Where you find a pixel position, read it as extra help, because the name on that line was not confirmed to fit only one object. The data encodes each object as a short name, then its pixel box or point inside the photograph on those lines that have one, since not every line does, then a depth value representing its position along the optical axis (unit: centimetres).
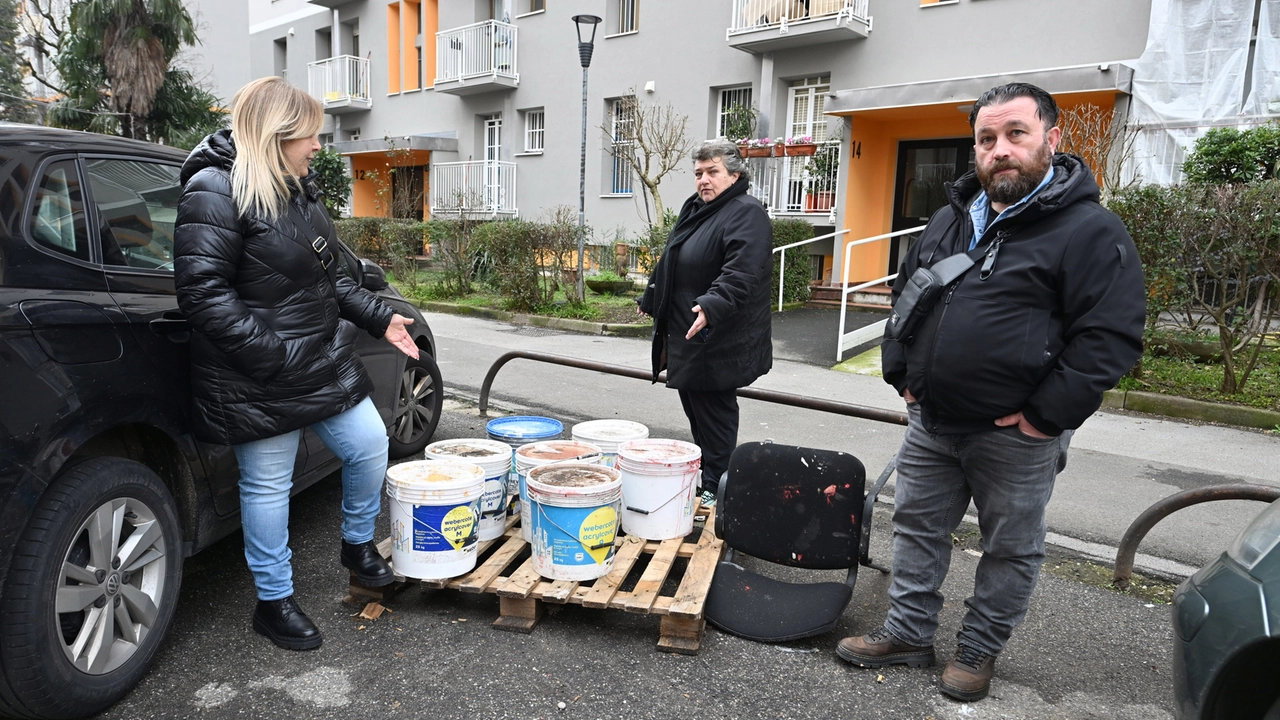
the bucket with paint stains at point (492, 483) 362
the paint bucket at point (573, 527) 325
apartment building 1230
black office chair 341
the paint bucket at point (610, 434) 417
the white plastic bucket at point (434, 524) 322
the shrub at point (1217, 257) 701
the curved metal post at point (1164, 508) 316
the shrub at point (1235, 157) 935
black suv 231
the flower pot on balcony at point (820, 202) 1482
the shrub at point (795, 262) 1377
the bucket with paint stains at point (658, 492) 367
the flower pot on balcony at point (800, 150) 1476
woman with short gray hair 409
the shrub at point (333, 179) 1994
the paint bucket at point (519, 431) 425
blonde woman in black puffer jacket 272
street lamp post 1294
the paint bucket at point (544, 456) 366
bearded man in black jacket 249
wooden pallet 313
